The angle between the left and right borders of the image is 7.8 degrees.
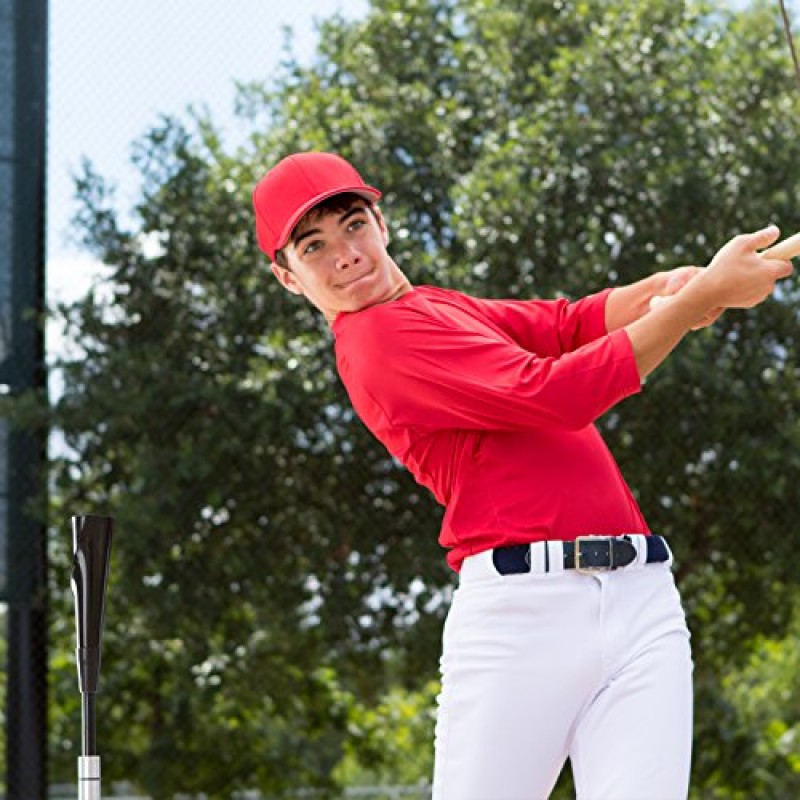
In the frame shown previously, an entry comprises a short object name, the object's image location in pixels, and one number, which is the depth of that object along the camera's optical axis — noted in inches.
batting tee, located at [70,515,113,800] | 332.3
